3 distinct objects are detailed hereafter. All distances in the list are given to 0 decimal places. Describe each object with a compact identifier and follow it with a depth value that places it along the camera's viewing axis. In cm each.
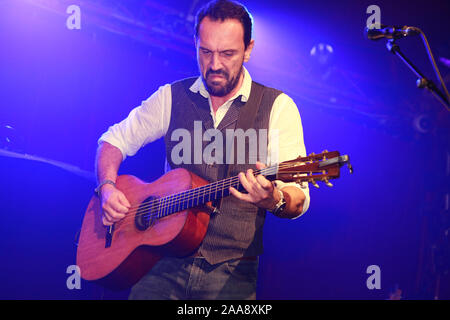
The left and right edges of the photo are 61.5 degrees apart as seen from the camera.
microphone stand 230
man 248
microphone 238
